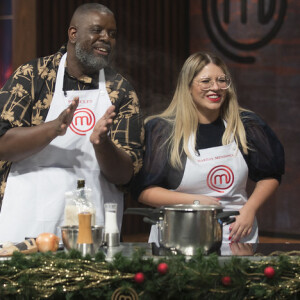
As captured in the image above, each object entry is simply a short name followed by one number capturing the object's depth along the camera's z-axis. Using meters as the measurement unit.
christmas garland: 5.98
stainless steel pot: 6.13
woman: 7.03
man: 6.87
